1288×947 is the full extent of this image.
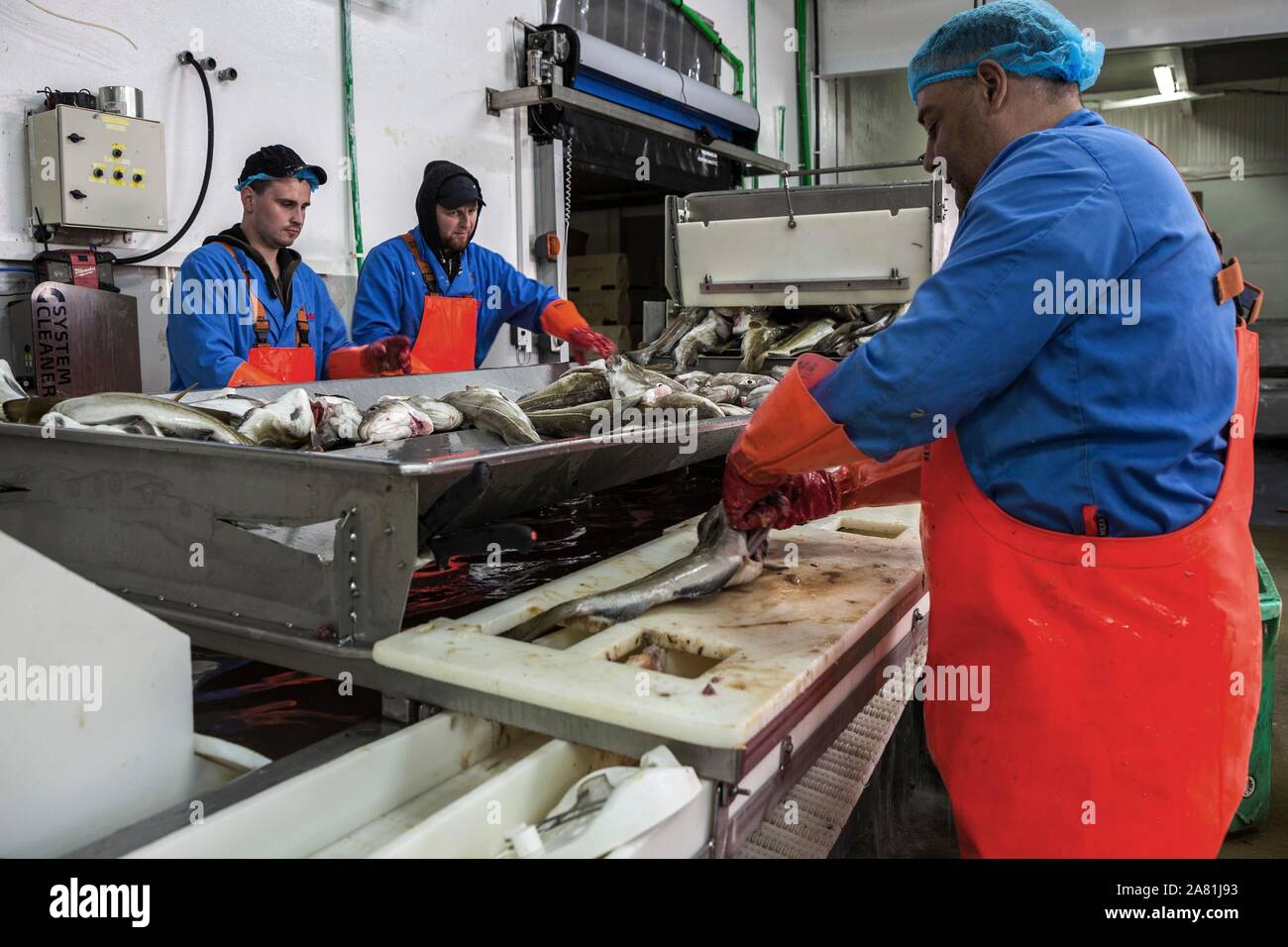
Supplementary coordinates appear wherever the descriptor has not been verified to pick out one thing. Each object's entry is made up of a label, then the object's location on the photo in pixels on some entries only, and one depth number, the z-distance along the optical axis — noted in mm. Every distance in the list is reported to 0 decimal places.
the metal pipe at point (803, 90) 9773
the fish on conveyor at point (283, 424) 1915
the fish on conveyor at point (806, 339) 4262
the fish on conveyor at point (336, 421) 1992
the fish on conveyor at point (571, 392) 2576
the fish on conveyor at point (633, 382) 2553
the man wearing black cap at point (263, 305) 3408
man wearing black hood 4367
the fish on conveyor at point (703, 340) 4352
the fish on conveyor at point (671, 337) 4398
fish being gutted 1562
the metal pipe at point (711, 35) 7902
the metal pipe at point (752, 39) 9070
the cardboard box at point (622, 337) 8261
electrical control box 3545
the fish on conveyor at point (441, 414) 2144
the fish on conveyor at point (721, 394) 2867
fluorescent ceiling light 11891
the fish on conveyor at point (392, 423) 1964
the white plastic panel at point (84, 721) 1041
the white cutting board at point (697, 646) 1197
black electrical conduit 4160
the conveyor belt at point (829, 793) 1658
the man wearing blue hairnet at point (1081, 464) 1332
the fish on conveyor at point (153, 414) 1789
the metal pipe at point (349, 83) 4945
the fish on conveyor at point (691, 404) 2438
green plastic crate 2770
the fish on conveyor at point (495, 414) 2061
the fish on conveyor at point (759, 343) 4047
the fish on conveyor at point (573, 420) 2211
